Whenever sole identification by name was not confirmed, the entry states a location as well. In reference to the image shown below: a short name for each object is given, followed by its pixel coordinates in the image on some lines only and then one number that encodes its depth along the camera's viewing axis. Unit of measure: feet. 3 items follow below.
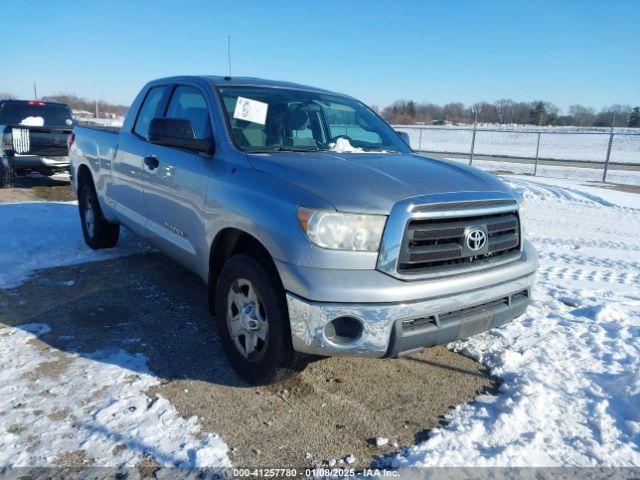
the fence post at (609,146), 49.39
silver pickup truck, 8.73
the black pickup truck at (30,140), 32.55
